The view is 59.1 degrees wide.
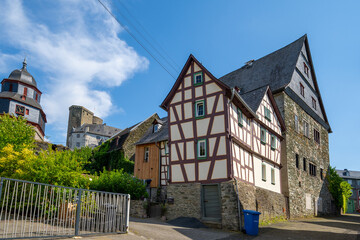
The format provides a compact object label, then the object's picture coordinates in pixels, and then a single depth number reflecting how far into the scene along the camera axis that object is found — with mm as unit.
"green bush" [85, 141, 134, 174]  33312
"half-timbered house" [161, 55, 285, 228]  16853
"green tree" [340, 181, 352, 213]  33062
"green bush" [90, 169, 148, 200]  19016
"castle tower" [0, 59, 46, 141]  48156
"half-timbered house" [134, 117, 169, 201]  25250
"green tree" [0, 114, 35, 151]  22062
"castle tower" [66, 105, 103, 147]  87625
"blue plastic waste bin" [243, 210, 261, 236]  14414
